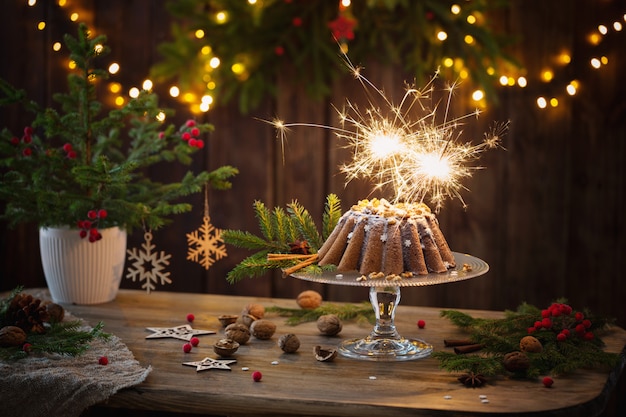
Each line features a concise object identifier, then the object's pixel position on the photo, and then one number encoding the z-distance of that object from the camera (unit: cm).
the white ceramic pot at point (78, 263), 220
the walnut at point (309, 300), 215
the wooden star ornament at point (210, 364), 164
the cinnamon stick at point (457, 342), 181
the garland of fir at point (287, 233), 194
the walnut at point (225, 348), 172
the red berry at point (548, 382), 153
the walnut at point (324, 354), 170
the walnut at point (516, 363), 160
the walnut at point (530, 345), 172
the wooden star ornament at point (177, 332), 189
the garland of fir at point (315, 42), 245
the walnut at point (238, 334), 183
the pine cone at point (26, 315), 182
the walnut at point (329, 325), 191
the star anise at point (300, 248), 187
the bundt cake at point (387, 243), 173
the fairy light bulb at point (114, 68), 268
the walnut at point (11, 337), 172
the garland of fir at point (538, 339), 162
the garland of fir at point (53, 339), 167
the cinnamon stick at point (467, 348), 175
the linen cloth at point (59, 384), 151
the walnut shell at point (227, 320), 201
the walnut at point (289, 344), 176
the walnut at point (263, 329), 187
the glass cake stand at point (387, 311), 168
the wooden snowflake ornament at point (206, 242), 225
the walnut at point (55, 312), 195
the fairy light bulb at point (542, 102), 249
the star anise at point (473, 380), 154
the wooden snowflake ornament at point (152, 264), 223
